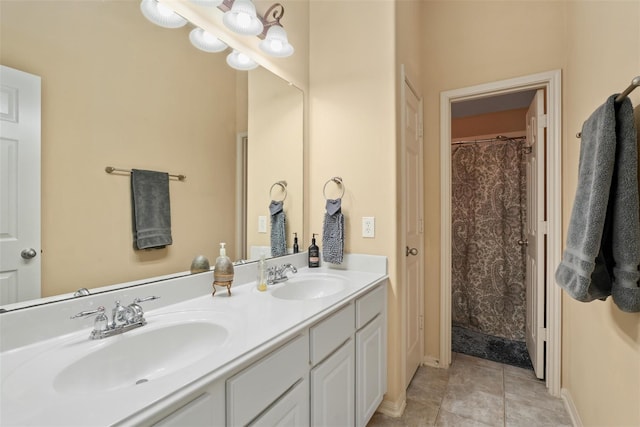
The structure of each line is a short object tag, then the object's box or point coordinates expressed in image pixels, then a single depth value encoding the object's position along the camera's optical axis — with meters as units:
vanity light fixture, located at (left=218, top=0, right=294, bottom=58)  1.67
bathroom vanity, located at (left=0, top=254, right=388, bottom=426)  0.61
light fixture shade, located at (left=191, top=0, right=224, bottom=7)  1.30
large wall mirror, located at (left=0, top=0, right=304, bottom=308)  0.93
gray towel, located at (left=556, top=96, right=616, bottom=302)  1.04
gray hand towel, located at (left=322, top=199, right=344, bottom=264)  1.88
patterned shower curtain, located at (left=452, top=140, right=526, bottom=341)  2.96
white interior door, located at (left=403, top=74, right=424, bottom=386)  2.03
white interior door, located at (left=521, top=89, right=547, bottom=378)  2.14
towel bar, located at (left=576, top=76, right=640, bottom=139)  0.92
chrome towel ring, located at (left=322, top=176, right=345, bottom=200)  1.97
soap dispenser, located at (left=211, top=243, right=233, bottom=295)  1.30
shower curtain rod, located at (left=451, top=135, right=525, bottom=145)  2.99
